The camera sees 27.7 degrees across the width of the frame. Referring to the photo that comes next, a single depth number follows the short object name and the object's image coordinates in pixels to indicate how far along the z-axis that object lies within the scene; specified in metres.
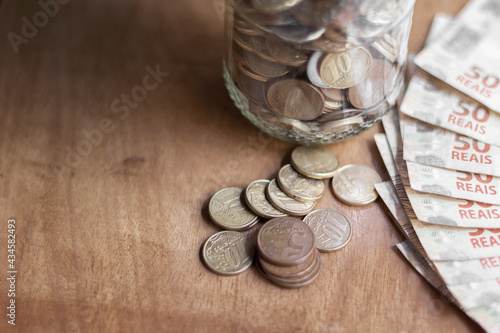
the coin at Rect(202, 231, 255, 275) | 0.38
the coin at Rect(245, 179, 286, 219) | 0.40
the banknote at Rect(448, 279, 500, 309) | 0.37
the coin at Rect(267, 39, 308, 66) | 0.38
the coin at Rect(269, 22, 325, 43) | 0.37
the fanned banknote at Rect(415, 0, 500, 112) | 0.44
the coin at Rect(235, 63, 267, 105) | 0.39
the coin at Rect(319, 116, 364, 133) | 0.40
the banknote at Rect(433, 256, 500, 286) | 0.38
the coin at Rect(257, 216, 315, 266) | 0.38
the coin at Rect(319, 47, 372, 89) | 0.38
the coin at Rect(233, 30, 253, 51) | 0.39
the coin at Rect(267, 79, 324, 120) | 0.39
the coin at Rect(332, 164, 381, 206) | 0.41
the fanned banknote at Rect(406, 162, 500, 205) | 0.40
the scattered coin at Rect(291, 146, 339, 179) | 0.41
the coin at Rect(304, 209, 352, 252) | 0.39
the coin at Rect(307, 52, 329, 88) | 0.38
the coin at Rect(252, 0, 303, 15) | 0.37
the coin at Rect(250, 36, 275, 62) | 0.38
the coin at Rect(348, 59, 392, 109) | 0.39
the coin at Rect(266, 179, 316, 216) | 0.40
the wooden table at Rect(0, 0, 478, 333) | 0.38
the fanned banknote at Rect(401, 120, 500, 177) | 0.41
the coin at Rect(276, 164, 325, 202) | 0.40
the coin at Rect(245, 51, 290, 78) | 0.38
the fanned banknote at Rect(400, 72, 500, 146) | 0.43
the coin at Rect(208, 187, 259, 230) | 0.40
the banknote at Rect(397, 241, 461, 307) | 0.38
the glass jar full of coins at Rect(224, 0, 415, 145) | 0.37
